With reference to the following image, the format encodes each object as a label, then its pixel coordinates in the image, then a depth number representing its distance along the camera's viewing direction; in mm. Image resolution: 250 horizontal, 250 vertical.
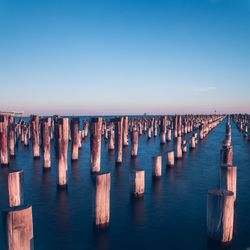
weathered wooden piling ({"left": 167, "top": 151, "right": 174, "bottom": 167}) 15608
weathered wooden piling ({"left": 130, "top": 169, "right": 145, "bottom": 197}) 9588
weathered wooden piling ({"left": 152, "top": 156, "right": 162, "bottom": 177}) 12698
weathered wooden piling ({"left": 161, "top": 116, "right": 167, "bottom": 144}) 26562
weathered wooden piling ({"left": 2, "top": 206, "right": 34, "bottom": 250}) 4898
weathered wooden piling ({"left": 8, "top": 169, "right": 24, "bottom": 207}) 7959
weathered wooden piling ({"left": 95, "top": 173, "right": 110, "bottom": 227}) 6940
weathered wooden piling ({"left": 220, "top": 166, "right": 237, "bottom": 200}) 8367
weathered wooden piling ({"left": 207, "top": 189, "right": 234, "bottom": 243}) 6195
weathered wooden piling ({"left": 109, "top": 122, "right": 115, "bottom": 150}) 22191
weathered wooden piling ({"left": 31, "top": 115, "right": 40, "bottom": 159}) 16938
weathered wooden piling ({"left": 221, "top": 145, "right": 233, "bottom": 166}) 10664
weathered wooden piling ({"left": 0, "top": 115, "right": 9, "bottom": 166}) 14445
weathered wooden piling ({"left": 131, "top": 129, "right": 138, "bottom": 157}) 17750
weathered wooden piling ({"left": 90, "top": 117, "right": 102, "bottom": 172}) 12734
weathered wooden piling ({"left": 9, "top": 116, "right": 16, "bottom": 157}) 18453
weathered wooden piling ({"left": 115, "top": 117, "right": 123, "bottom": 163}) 15578
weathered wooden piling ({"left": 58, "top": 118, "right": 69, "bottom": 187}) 11002
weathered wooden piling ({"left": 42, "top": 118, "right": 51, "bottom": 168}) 13742
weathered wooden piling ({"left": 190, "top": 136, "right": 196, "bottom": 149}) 23061
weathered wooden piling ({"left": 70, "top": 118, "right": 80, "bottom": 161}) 15607
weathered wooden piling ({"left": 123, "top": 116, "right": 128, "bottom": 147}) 20150
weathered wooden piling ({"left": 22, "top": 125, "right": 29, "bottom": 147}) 25672
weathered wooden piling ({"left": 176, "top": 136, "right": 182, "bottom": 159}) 17441
